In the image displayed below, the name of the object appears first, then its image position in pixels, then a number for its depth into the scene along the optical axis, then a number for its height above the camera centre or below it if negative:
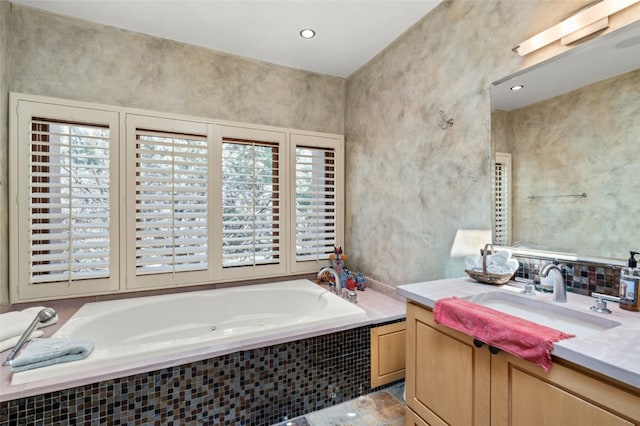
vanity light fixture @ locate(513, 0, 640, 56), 1.20 +0.82
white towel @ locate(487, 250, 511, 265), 1.61 -0.24
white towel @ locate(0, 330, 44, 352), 1.54 -0.69
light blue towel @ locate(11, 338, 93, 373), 1.33 -0.66
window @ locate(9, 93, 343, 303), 2.08 +0.10
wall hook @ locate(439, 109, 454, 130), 1.96 +0.61
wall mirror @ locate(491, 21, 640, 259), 1.20 +0.31
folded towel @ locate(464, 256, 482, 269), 1.68 -0.28
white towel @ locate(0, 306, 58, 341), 1.61 -0.63
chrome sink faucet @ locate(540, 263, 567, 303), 1.27 -0.32
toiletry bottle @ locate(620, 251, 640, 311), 1.12 -0.28
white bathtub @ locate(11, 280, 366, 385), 1.44 -0.72
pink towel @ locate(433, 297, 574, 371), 0.92 -0.40
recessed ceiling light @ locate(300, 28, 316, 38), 2.33 +1.43
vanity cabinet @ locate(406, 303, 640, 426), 0.80 -0.59
